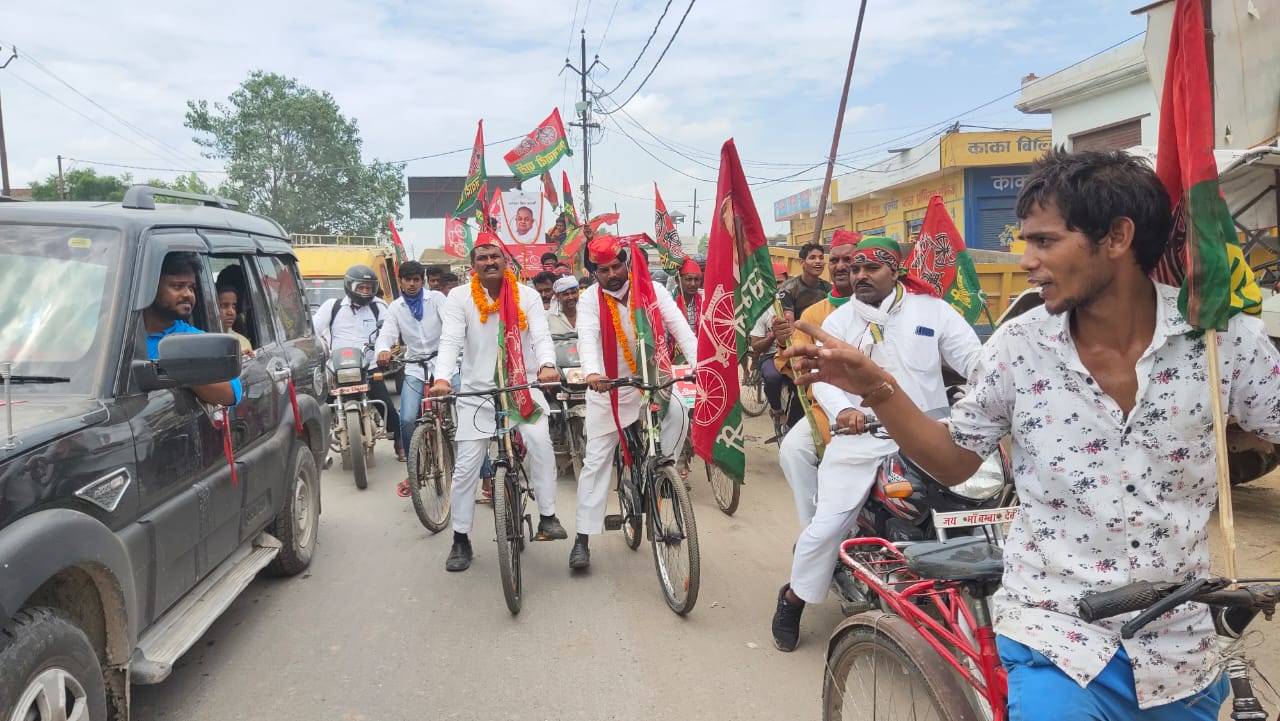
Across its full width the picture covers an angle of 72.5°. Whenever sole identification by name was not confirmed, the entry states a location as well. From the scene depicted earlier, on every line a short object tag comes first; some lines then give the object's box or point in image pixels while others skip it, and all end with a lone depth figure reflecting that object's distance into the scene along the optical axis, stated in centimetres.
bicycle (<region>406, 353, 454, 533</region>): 609
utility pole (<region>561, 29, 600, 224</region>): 3077
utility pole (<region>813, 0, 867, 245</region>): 1370
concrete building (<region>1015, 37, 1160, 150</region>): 1617
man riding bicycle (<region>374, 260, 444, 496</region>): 734
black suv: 240
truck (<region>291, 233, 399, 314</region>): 1495
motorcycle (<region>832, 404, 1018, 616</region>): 349
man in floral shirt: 170
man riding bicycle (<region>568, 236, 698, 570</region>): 518
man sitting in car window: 362
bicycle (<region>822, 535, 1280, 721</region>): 170
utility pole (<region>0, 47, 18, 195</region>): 2200
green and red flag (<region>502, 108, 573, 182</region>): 1666
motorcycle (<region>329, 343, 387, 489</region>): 777
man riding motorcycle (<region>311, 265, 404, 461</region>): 848
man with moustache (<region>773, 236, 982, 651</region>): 383
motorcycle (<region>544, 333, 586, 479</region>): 738
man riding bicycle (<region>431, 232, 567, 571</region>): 530
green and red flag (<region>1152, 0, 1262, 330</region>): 161
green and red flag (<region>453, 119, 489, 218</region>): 1249
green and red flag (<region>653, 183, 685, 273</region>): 1018
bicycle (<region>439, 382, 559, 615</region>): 453
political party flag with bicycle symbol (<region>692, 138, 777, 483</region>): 417
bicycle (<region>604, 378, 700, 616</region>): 450
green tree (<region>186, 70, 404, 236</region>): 5097
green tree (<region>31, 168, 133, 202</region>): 4603
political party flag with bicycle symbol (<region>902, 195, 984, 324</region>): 798
